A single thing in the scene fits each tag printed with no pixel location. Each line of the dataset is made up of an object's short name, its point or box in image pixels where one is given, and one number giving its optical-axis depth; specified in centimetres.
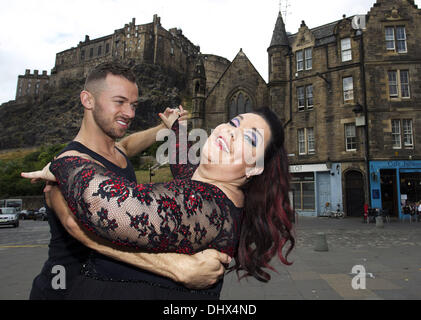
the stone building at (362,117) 2145
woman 100
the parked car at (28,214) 3681
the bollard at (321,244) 912
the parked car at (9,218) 2273
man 117
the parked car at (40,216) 3388
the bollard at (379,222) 1575
